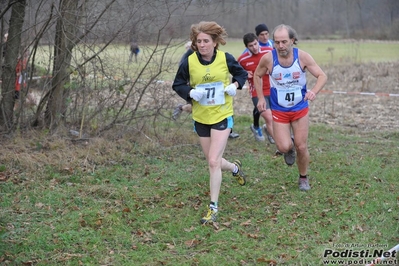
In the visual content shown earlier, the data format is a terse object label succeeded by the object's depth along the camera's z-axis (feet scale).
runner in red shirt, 56.75
